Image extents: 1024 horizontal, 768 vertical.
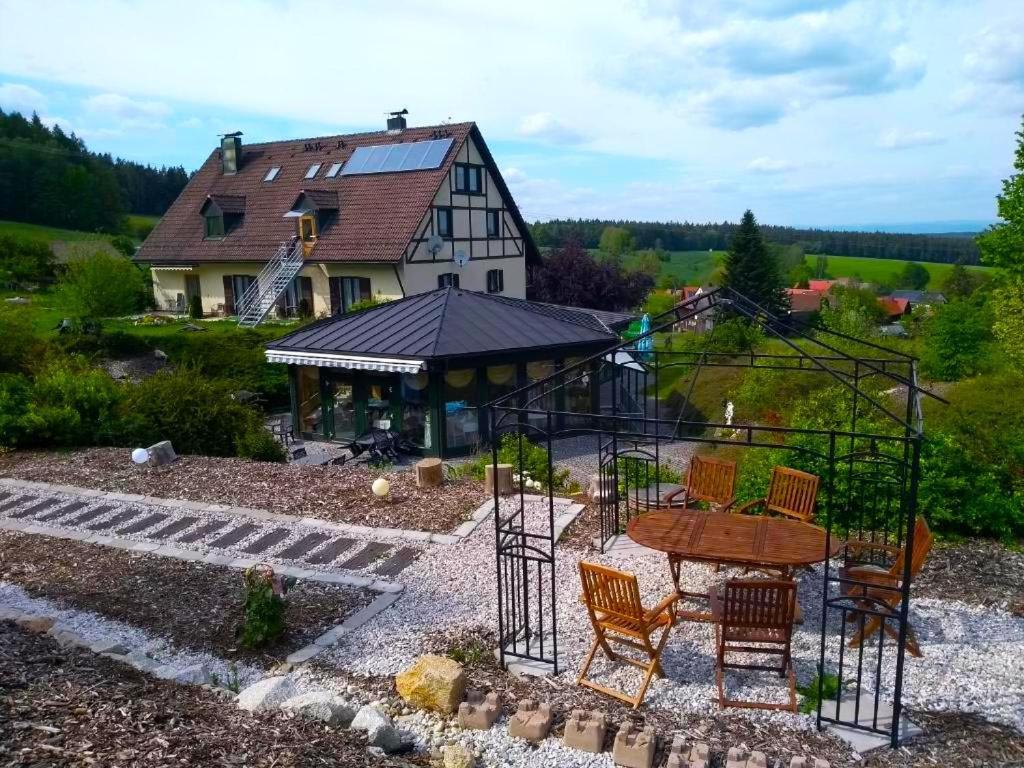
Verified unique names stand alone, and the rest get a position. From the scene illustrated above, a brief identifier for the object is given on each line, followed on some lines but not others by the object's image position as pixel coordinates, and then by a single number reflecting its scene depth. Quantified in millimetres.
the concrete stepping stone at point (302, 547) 8391
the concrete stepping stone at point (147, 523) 9337
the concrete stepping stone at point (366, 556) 8057
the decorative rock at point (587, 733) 4633
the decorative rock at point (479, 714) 4945
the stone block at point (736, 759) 4336
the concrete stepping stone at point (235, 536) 8758
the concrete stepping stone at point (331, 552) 8219
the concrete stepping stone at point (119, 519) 9500
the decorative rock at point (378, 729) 4629
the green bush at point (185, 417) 13508
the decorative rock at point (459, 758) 4488
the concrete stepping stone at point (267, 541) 8602
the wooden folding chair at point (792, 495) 7535
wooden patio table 6000
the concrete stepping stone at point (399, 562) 7840
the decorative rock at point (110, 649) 6035
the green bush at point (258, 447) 13383
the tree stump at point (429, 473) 10578
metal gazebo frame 4883
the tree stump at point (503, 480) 10023
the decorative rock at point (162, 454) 11883
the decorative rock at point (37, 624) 6480
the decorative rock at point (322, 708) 4738
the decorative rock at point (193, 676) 5535
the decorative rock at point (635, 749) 4461
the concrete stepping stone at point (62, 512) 9883
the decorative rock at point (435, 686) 5121
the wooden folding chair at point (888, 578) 5750
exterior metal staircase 28312
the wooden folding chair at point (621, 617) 5254
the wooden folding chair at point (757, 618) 5086
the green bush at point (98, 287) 24969
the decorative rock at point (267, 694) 4902
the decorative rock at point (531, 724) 4773
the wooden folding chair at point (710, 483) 8078
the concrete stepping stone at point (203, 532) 8953
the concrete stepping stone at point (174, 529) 9102
